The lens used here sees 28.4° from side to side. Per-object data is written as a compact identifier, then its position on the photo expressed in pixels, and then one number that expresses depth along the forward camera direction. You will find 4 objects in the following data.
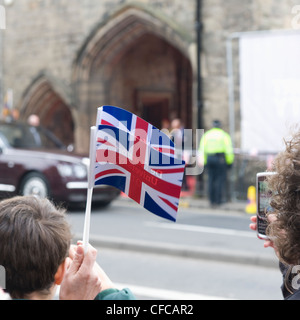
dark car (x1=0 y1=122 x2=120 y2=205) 10.08
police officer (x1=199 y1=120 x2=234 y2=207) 11.52
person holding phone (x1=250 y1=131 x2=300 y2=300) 1.47
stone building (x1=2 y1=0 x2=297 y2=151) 14.08
